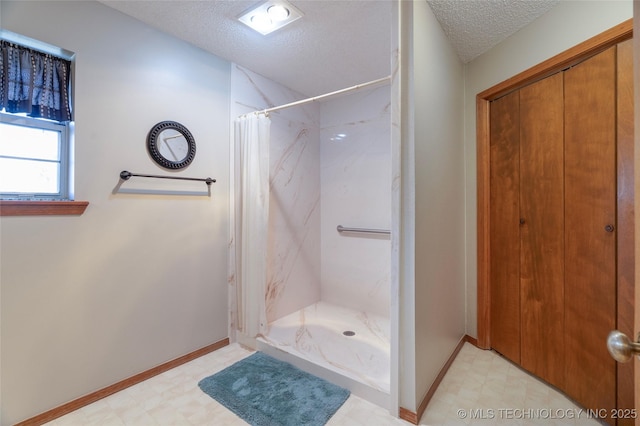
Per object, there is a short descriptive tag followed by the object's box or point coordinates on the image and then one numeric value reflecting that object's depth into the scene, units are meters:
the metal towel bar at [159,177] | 1.80
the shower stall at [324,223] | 2.47
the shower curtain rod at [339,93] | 1.73
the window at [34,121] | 1.48
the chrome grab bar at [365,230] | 2.84
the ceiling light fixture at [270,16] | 1.70
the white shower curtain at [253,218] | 2.25
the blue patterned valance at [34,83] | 1.46
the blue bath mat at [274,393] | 1.58
